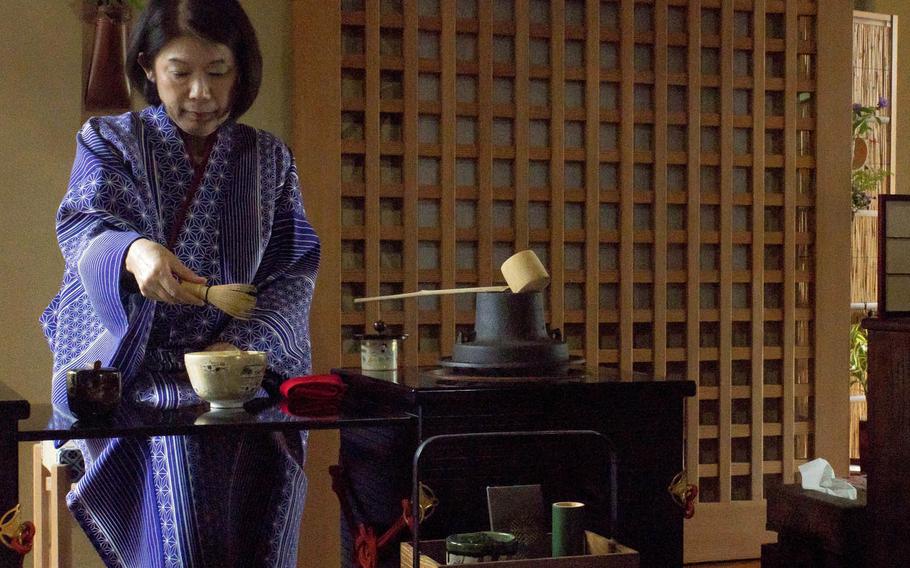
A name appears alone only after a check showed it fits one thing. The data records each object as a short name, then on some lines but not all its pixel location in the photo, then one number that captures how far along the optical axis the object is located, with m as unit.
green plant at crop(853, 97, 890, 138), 4.60
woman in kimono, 2.07
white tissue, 3.20
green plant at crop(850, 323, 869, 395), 4.77
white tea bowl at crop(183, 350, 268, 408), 1.88
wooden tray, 1.75
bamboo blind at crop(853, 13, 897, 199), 4.68
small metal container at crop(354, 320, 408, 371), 2.35
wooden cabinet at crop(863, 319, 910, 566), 2.80
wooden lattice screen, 3.56
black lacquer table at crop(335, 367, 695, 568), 1.94
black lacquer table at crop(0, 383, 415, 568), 1.58
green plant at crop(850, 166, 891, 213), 4.54
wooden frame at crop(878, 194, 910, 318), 2.95
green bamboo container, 1.84
